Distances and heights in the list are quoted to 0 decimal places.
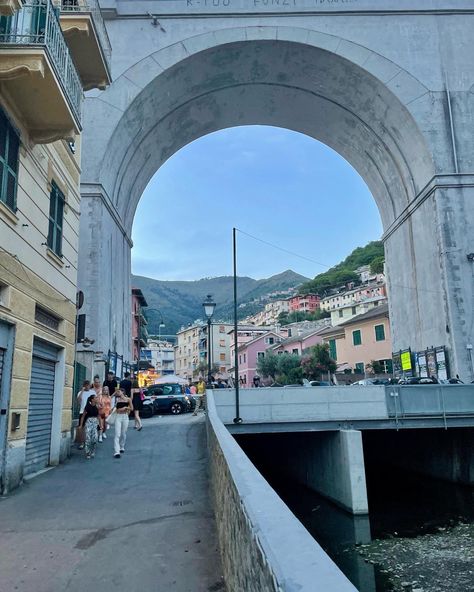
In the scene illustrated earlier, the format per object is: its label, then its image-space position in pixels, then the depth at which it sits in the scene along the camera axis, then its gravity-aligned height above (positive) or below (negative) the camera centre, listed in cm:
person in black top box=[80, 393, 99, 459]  1139 -40
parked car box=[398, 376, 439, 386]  2092 +83
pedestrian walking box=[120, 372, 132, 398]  1478 +57
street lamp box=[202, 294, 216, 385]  1958 +373
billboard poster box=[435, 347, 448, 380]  2223 +162
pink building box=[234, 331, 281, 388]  7375 +759
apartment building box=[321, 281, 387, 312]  8838 +2215
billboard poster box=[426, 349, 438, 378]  2330 +174
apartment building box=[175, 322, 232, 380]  9244 +1073
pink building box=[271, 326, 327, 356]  6519 +787
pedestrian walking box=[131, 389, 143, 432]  1615 +1
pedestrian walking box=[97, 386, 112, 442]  1442 -6
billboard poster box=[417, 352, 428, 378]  2438 +171
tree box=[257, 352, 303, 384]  5619 +412
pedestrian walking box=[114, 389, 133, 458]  1152 -28
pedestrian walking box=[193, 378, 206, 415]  2449 +6
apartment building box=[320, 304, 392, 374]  4450 +570
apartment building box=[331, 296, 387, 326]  6850 +1283
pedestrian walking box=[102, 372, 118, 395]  1566 +67
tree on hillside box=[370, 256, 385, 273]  10506 +2828
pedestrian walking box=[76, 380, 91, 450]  1299 +13
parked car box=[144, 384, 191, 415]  2550 +9
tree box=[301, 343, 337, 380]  5278 +400
